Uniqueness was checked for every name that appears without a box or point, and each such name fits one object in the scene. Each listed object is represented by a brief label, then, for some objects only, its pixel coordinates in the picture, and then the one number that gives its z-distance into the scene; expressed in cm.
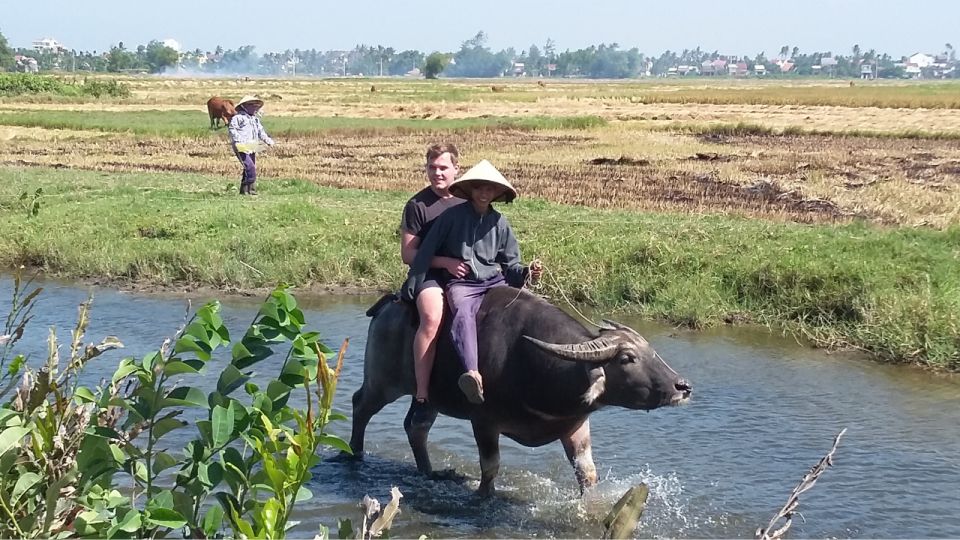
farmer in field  1531
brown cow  2868
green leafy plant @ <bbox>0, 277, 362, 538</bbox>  277
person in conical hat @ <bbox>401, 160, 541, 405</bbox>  551
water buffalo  505
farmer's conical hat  1539
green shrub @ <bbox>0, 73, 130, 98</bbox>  4875
